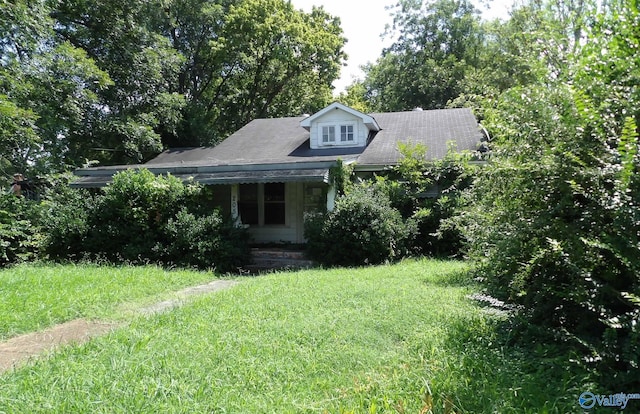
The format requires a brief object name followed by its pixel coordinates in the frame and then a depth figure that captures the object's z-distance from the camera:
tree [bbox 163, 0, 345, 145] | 23.48
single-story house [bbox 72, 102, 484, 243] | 11.55
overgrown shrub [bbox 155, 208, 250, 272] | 10.16
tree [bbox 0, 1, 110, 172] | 12.12
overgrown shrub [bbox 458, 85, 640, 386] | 2.81
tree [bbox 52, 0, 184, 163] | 18.38
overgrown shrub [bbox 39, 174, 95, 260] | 10.98
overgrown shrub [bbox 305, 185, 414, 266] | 10.27
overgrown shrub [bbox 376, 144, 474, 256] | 11.24
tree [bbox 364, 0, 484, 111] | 30.80
